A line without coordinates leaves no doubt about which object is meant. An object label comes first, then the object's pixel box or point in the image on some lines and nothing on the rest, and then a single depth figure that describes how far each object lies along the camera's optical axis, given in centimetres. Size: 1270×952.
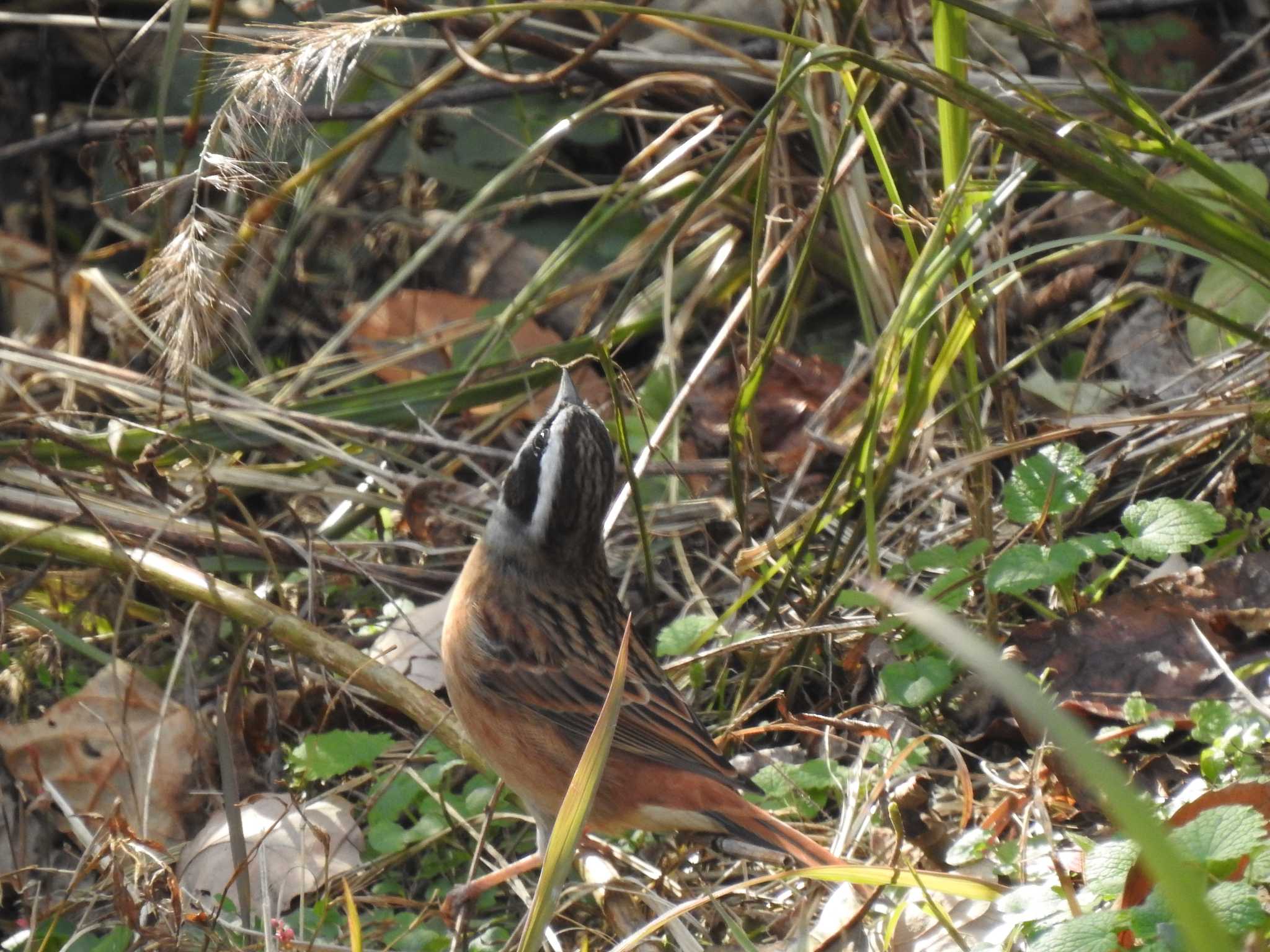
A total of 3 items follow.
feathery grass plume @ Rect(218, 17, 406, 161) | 575
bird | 671
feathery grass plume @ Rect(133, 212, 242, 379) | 618
